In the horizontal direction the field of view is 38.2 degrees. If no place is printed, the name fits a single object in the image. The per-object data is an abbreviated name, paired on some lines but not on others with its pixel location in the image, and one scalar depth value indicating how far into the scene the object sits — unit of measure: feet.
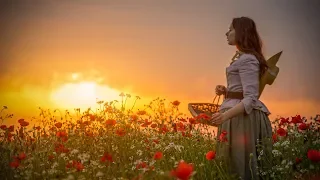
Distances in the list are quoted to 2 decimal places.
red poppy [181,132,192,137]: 21.50
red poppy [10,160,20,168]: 14.65
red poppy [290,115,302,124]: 18.16
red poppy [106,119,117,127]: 19.99
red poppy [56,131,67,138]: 19.15
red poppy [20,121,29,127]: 20.88
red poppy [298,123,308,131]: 17.24
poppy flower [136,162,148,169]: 13.37
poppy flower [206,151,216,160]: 13.56
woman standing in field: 14.40
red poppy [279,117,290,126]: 20.34
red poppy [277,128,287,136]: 16.57
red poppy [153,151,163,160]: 12.42
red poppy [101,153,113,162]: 14.47
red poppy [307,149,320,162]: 12.44
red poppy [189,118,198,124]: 20.73
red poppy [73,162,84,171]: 13.78
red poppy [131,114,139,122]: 23.21
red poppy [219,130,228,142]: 14.83
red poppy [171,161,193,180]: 8.59
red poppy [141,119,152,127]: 22.40
